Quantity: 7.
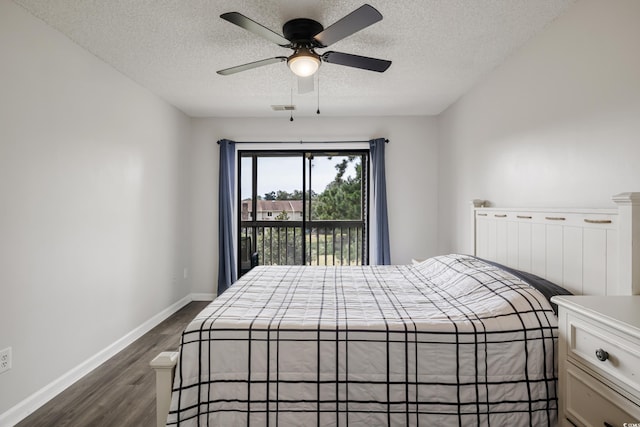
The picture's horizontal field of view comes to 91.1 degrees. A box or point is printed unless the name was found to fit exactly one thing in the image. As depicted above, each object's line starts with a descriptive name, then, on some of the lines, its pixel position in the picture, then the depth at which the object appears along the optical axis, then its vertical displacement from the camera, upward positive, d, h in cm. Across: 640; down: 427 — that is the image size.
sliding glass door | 437 +10
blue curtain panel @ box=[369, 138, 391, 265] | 408 +2
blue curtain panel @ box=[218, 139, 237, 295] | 416 -21
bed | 142 -72
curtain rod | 420 +90
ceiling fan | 174 +100
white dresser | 107 -58
